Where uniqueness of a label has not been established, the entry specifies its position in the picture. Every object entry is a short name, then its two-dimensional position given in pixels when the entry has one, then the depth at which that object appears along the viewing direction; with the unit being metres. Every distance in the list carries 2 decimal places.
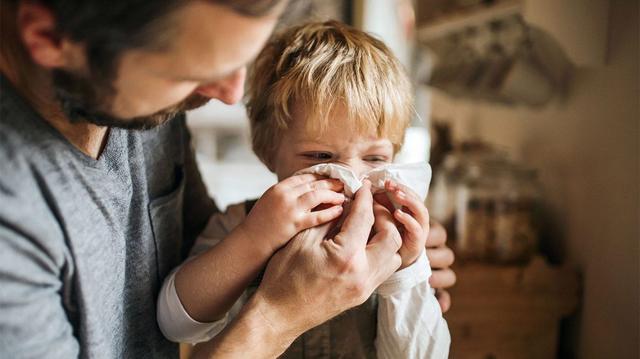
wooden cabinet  1.43
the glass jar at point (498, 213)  1.54
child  0.88
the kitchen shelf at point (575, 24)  1.27
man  0.62
